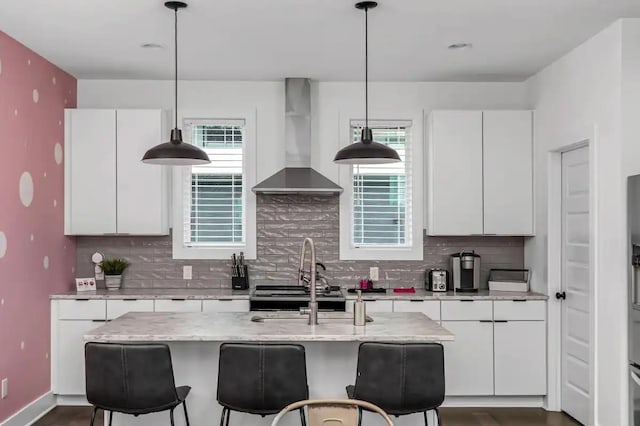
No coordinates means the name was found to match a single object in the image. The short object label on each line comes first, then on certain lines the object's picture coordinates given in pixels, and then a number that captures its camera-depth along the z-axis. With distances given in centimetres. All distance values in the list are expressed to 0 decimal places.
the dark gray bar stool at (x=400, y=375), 303
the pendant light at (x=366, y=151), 361
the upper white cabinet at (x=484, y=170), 531
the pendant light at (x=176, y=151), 354
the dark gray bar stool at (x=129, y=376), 304
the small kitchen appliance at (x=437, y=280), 538
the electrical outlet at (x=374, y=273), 561
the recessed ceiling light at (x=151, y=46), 445
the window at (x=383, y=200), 563
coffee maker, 534
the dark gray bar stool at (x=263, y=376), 304
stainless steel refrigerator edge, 353
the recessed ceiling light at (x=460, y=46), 447
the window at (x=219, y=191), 562
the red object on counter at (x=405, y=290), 534
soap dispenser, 348
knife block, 540
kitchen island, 338
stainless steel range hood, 544
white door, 452
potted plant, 541
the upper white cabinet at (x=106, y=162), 525
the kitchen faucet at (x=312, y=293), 353
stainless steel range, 491
